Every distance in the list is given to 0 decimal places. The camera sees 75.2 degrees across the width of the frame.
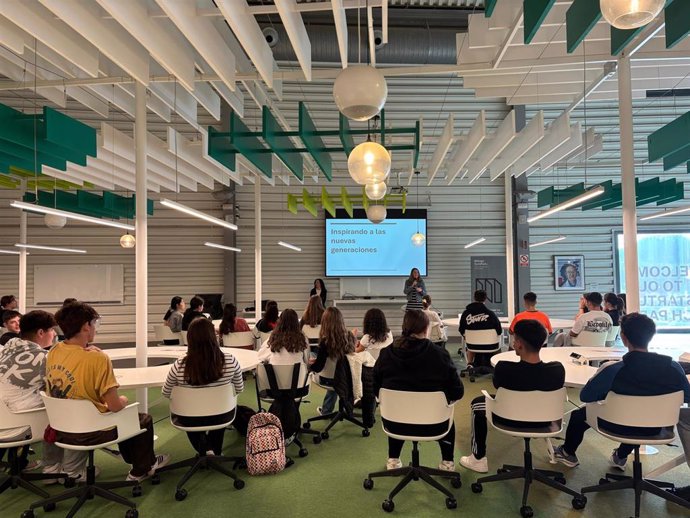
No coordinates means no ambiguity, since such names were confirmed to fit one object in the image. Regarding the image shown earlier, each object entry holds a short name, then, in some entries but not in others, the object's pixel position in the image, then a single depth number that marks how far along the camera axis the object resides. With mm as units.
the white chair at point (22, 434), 3258
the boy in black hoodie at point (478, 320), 6754
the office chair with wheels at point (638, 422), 3021
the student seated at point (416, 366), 3309
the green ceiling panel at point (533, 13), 3432
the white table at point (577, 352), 3657
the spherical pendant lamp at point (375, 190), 5578
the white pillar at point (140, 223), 5059
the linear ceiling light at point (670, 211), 6348
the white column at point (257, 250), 9836
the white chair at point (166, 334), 7324
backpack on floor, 3766
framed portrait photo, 12219
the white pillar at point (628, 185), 4707
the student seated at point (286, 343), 4391
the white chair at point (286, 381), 4145
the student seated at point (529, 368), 3166
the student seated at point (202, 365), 3469
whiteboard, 11727
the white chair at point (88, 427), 3006
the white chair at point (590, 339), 6141
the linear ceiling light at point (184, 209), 5027
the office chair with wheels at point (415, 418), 3193
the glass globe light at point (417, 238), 10953
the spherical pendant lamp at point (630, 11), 1937
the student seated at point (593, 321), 6109
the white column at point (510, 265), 9352
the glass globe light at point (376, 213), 7234
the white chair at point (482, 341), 6695
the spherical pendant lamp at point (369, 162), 4297
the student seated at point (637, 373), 3055
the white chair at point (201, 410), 3447
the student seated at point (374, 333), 5094
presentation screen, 12102
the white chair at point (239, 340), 6461
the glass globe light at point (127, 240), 9734
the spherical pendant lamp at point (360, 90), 2721
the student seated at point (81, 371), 3088
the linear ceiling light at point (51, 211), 4825
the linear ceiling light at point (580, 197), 4998
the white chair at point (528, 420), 3152
